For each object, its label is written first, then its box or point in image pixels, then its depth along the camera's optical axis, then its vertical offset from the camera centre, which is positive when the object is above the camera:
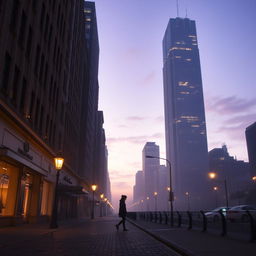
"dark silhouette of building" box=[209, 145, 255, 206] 116.00 +12.08
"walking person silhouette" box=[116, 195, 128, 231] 18.19 +0.50
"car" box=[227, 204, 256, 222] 26.92 +0.47
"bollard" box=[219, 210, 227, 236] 13.77 -0.39
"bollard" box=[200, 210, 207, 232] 16.27 -0.33
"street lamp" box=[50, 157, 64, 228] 20.08 +0.80
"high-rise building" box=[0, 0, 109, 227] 17.73 +8.94
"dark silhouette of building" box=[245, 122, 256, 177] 178.75 +44.50
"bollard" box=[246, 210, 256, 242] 11.26 -0.43
